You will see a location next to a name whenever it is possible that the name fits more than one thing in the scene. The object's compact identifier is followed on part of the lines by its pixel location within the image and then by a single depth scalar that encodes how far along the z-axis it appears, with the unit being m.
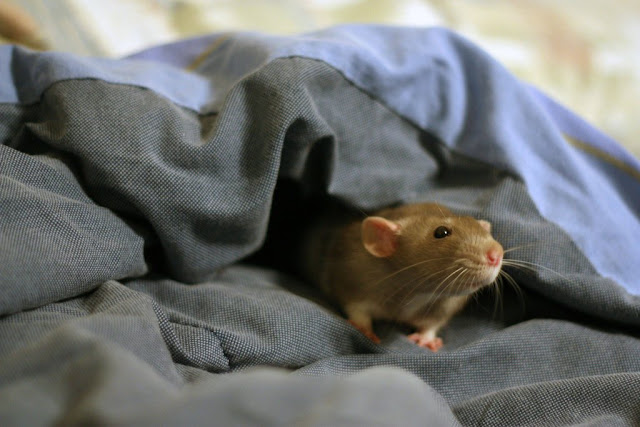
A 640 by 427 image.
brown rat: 0.38
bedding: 0.30
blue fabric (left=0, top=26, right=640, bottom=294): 0.40
